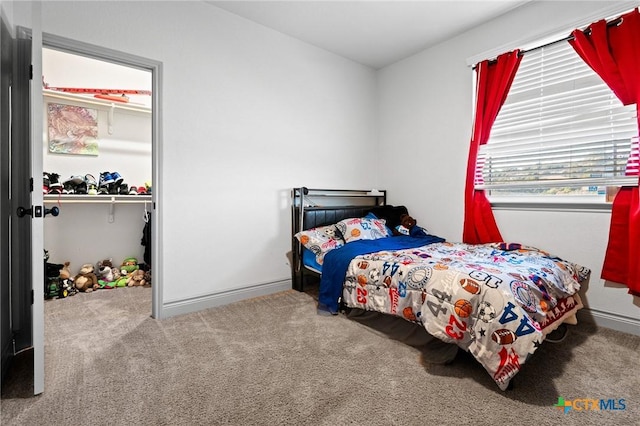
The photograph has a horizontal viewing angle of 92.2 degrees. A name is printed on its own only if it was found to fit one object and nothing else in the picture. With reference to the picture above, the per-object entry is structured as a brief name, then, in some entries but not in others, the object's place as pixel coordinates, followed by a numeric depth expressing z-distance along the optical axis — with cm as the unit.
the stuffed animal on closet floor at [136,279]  352
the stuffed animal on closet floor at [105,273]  345
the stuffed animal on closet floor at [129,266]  364
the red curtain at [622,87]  217
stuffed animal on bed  341
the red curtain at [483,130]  291
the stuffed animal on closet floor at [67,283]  306
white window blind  235
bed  154
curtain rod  228
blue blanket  254
